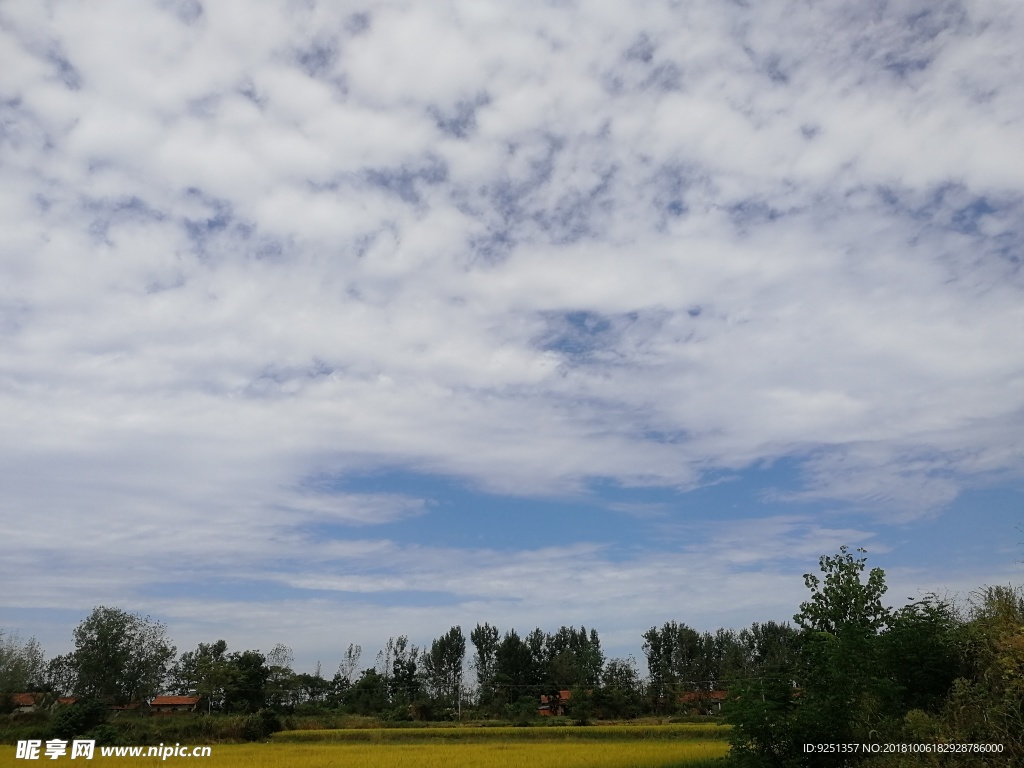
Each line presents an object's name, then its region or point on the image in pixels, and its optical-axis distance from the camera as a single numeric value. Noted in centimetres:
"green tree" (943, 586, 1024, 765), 1300
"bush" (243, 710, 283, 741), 4322
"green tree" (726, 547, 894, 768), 1722
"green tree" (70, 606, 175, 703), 7769
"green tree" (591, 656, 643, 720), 6175
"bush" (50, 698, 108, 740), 3875
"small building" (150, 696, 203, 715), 8057
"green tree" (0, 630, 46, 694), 7308
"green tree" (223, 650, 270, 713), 6347
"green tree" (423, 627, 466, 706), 9556
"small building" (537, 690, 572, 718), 7081
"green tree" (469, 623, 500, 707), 9800
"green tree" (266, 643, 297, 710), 6825
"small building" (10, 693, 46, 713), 5691
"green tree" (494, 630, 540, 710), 8488
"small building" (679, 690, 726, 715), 6550
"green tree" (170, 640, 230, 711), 6294
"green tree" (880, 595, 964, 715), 1677
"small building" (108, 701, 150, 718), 7356
